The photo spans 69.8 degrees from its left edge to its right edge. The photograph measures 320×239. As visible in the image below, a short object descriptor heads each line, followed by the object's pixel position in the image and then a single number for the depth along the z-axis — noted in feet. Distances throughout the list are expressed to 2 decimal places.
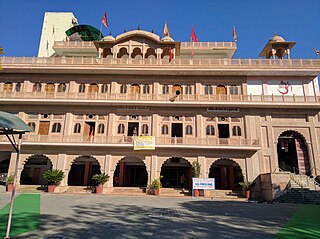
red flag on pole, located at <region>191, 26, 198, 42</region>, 76.15
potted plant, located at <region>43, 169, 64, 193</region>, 58.75
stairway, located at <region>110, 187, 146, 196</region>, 59.41
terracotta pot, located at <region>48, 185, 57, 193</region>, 58.54
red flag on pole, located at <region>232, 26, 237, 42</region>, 80.52
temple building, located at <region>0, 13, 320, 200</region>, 63.57
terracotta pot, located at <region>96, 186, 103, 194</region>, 58.52
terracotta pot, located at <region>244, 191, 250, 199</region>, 56.42
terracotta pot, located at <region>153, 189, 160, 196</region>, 58.36
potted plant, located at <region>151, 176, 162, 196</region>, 58.44
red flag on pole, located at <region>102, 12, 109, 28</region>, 76.86
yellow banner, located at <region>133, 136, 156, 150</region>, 61.82
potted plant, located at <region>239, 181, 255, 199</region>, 56.59
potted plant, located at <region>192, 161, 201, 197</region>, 60.29
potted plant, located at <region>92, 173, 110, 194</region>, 58.90
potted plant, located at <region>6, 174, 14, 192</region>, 58.75
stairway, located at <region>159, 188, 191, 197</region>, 57.89
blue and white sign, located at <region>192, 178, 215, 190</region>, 56.04
